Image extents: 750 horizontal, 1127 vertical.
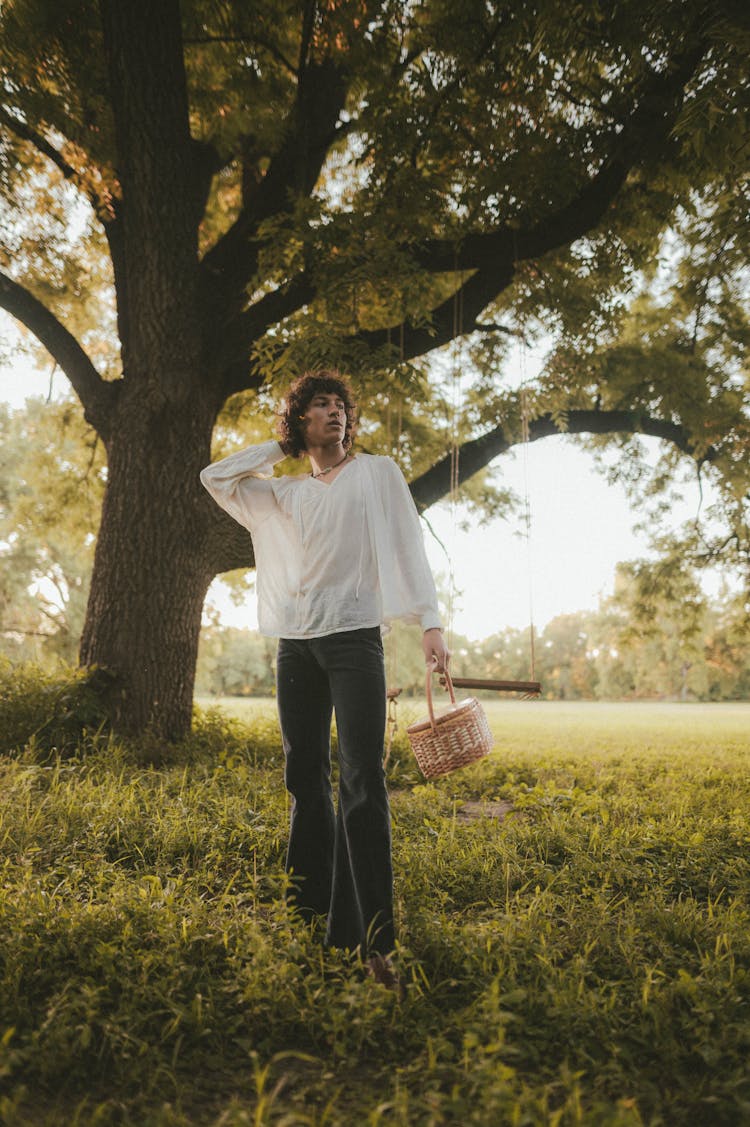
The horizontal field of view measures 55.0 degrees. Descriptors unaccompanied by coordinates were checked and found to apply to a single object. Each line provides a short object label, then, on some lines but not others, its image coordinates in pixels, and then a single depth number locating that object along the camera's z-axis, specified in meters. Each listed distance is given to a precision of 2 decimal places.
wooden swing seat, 3.50
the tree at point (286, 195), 5.54
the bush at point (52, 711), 5.43
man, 2.55
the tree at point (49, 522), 10.40
